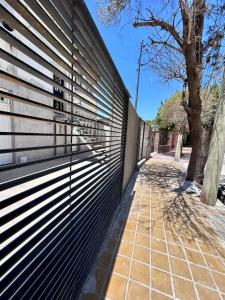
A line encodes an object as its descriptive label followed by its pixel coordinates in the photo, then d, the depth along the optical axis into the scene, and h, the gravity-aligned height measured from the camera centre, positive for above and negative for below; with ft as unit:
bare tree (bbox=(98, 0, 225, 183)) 7.03 +6.82
